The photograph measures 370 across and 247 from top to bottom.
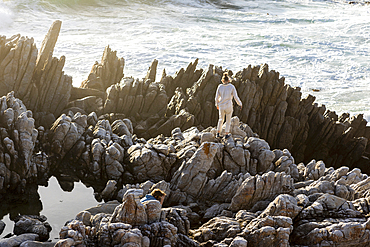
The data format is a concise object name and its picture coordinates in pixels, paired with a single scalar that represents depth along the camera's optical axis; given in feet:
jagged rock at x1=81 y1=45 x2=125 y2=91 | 90.68
